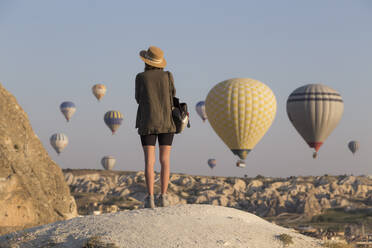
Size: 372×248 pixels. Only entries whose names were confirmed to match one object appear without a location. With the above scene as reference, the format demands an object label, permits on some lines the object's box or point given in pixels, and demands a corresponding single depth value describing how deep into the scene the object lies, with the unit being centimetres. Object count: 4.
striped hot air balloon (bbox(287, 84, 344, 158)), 6116
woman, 1020
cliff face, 2167
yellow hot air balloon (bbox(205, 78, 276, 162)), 5388
